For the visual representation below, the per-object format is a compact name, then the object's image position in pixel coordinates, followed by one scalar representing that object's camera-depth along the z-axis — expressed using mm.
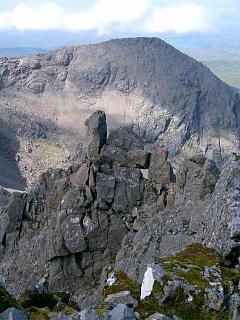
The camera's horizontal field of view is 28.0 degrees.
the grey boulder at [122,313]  20828
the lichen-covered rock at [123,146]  81625
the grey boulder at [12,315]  20031
